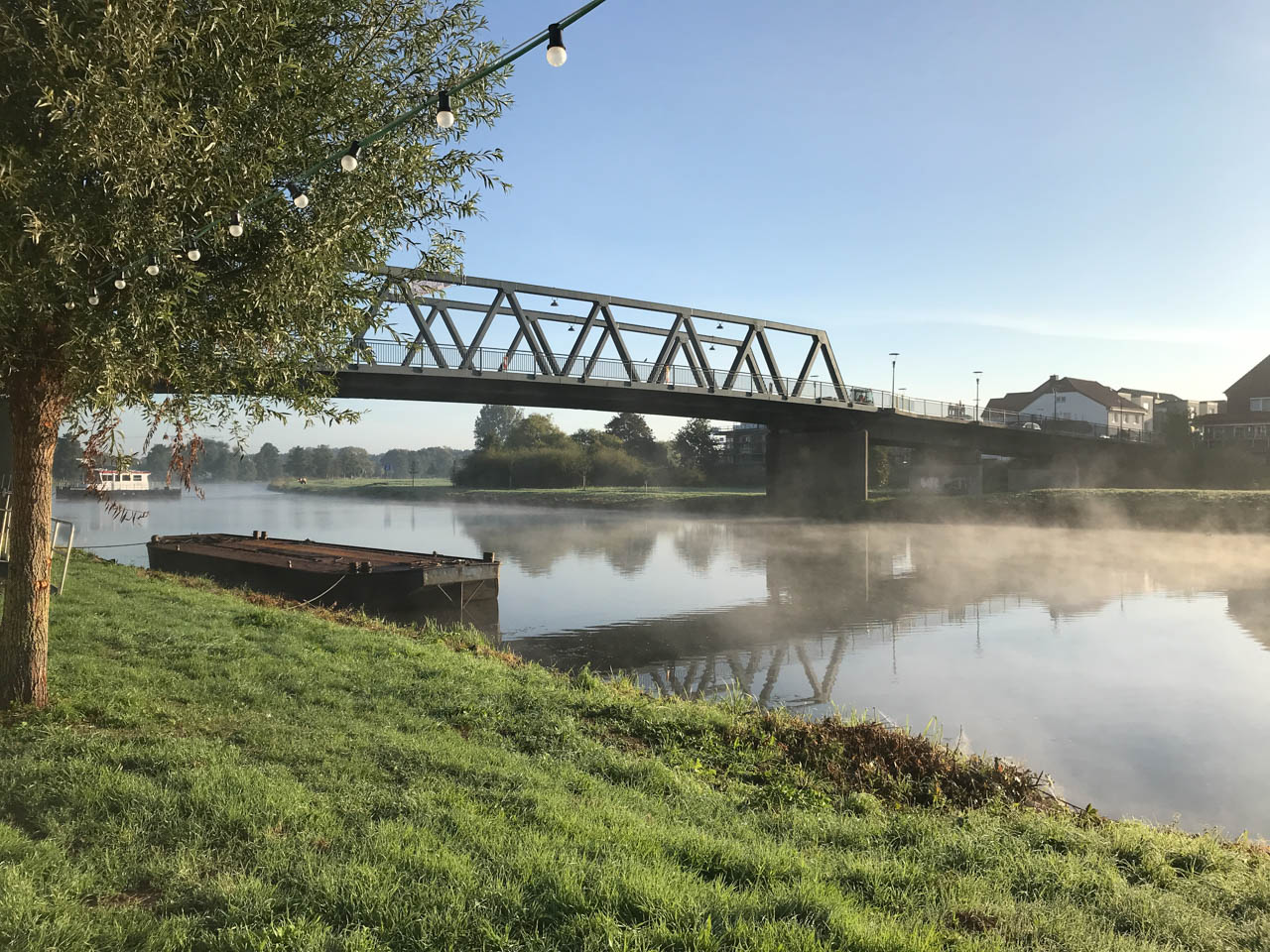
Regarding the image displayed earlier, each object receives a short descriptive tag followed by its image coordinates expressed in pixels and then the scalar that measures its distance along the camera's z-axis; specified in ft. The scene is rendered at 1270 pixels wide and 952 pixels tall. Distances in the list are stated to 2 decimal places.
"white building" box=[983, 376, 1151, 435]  319.88
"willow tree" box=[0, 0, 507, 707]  22.08
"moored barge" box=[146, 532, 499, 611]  69.82
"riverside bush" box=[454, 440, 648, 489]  349.82
